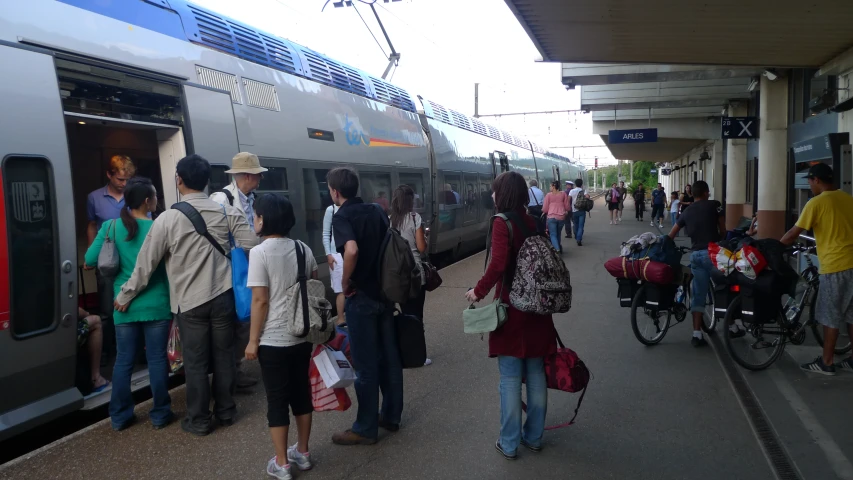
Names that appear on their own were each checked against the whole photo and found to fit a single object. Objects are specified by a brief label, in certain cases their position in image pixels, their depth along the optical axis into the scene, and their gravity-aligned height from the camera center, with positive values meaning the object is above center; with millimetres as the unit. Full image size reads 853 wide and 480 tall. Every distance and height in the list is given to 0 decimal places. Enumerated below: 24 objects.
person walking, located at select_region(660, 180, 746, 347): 6895 -769
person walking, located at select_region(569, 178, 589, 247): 17125 -1228
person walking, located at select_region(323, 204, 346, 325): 6102 -722
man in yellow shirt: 5621 -776
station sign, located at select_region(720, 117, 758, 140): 13578 +652
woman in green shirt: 4633 -882
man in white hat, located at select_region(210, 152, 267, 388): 5047 -28
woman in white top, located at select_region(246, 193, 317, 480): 3719 -757
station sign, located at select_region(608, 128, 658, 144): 21188 +932
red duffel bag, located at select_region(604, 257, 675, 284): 6547 -1052
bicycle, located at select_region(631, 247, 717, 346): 6824 -1584
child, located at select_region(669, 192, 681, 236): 22069 -1439
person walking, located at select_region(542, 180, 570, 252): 14691 -907
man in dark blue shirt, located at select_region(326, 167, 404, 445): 4262 -796
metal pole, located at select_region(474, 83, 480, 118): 35656 +3936
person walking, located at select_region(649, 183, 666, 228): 24234 -1399
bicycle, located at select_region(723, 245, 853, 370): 6109 -1610
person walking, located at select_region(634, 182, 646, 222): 29466 -1663
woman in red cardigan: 4000 -1010
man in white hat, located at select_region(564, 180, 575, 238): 16816 -1405
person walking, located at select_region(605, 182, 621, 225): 25938 -1408
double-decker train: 4172 +572
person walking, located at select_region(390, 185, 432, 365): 6145 -400
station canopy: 7176 +1618
